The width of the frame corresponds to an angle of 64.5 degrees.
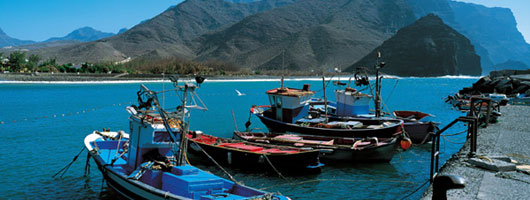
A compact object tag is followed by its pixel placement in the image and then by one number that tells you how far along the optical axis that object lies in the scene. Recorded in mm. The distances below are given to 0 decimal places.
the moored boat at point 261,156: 20547
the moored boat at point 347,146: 22922
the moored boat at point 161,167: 13242
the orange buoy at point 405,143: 22016
